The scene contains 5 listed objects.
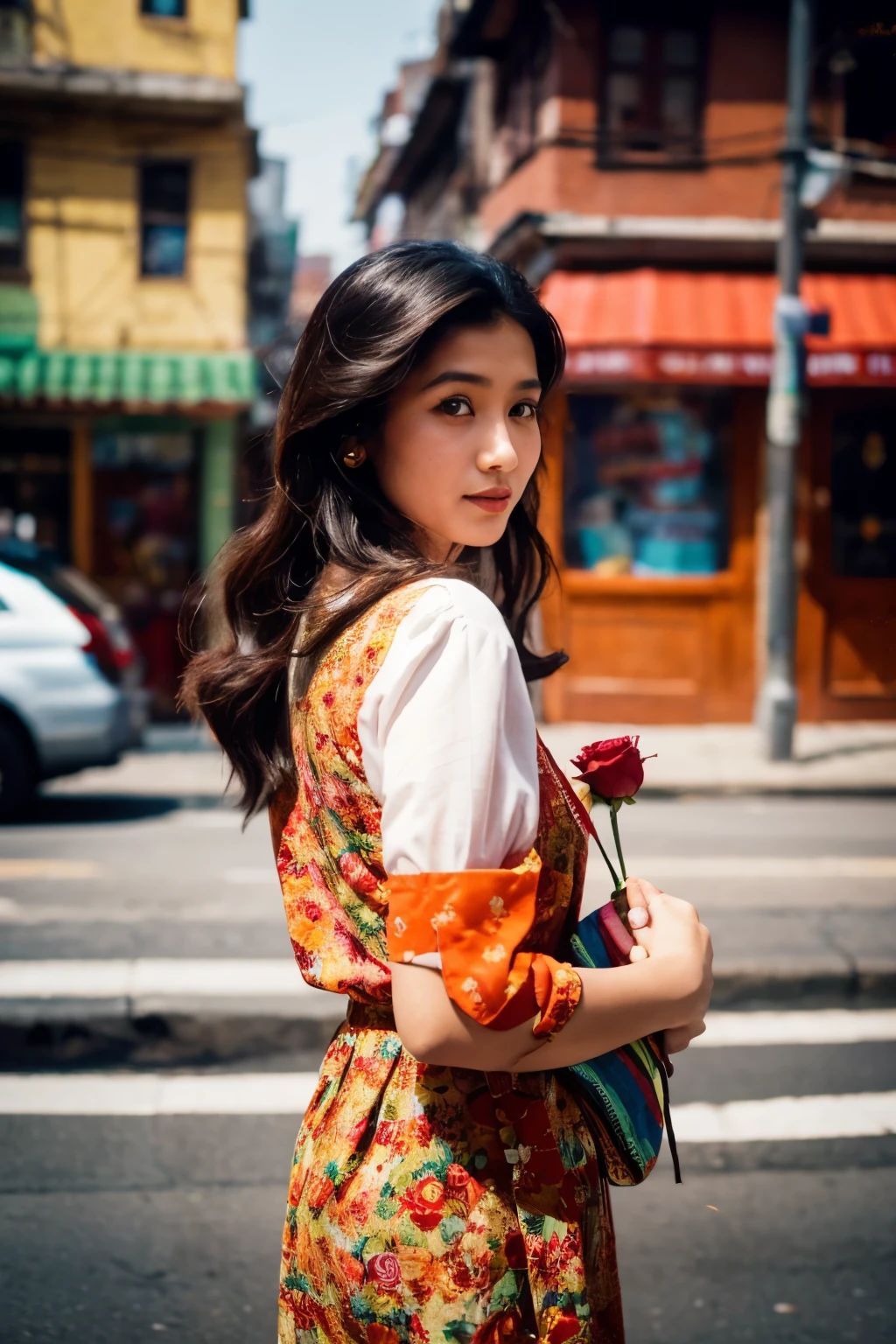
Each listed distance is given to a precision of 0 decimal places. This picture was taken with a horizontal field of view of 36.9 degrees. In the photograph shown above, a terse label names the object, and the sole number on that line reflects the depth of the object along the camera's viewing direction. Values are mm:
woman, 1192
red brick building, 13188
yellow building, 15062
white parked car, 8781
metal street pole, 10938
